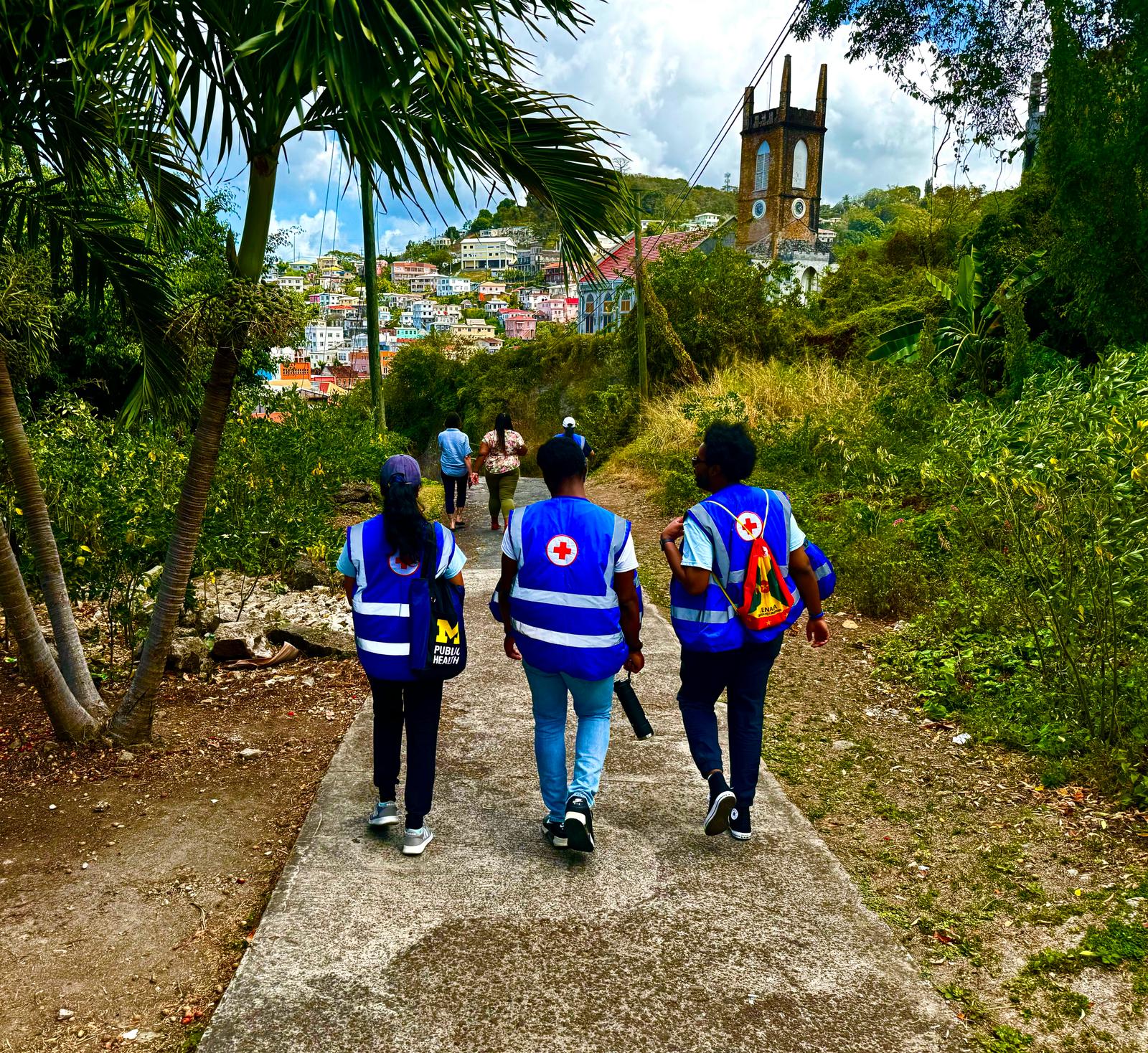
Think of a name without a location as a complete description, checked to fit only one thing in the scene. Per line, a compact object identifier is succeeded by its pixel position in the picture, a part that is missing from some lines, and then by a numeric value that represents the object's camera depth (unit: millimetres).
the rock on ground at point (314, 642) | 7102
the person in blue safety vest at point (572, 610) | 3883
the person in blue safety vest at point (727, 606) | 4004
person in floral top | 11219
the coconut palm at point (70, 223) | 4594
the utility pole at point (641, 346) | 23653
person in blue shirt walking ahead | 11914
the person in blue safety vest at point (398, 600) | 3869
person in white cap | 10315
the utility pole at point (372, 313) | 16922
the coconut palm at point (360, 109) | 3746
